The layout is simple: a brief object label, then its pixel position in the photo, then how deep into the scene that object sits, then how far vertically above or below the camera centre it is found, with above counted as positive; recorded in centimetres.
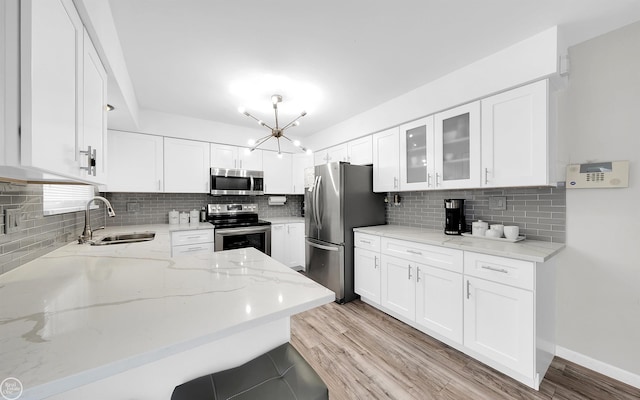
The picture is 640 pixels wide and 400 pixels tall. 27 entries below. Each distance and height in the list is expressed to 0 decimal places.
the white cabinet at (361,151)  317 +69
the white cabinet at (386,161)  283 +49
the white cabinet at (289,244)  381 -73
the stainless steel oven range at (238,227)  321 -40
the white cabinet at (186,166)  321 +49
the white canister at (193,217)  351 -25
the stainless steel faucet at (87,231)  195 -26
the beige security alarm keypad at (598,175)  167 +19
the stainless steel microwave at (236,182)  351 +29
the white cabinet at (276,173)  404 +48
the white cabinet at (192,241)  289 -53
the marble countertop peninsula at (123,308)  55 -37
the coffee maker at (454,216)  237 -17
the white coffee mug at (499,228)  211 -26
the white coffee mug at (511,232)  201 -28
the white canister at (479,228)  224 -27
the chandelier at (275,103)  252 +105
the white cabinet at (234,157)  355 +68
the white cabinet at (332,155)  354 +73
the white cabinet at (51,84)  67 +40
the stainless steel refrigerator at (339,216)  295 -21
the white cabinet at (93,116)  109 +46
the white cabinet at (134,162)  289 +49
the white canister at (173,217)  334 -24
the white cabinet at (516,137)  174 +50
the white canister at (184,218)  342 -26
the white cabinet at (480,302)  160 -83
